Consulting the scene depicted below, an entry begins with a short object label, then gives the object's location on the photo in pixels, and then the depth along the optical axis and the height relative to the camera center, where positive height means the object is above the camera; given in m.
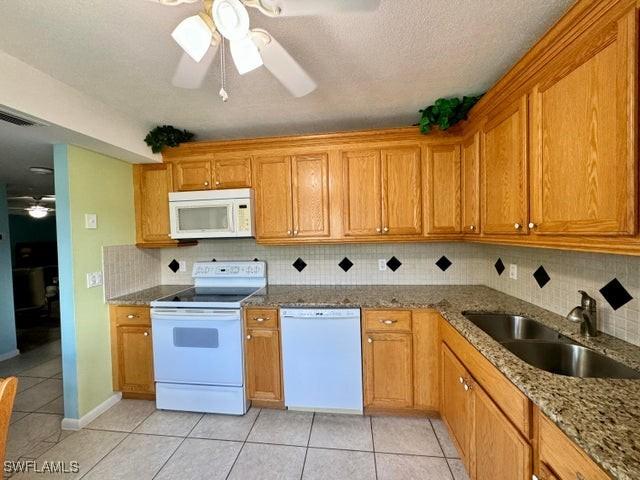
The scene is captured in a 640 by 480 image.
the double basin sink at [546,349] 1.18 -0.62
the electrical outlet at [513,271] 2.12 -0.33
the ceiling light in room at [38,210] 5.18 +0.58
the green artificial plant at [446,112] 1.95 +0.86
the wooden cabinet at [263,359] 2.19 -1.00
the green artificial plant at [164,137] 2.34 +0.86
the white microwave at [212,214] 2.38 +0.20
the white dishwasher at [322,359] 2.09 -0.97
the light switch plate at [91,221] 2.17 +0.15
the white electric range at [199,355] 2.16 -0.95
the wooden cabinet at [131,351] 2.35 -0.97
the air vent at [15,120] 1.56 +0.72
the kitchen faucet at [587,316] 1.35 -0.44
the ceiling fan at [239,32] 0.91 +0.75
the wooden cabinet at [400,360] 2.03 -0.97
